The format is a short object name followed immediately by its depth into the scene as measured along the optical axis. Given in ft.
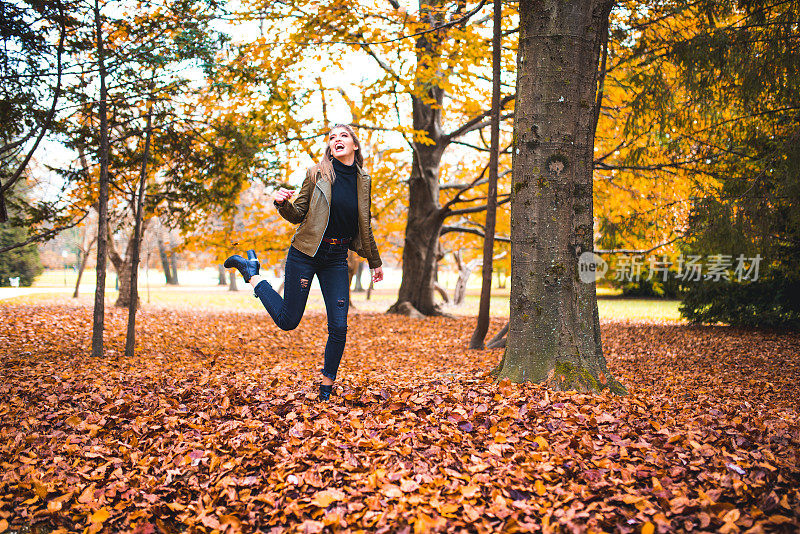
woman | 11.99
